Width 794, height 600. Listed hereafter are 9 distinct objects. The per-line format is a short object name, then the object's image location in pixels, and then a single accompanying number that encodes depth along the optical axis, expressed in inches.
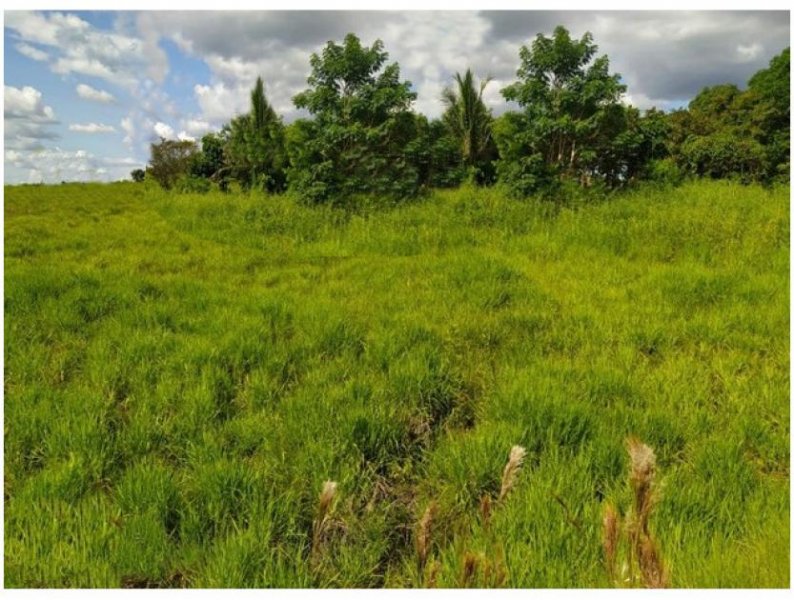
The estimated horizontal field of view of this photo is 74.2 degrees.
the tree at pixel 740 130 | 684.1
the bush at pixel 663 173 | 595.5
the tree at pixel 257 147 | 819.4
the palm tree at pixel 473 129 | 693.3
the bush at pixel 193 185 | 939.3
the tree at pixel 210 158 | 994.1
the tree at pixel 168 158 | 1244.0
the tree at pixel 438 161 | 629.1
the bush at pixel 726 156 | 678.5
